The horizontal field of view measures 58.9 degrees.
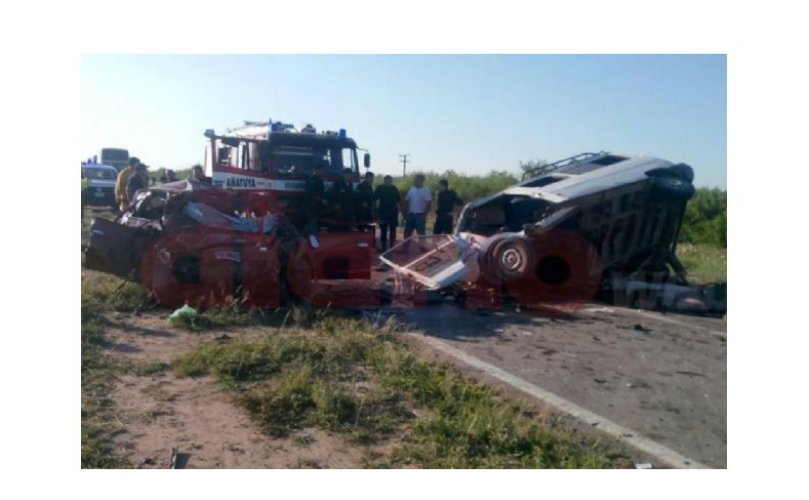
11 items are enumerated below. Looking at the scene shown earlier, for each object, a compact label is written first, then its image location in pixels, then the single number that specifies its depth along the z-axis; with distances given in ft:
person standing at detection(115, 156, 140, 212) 40.01
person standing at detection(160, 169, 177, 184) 43.75
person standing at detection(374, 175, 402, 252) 39.91
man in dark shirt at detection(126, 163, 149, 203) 39.29
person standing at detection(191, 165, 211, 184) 37.22
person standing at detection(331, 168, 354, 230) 35.42
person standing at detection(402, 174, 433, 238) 40.60
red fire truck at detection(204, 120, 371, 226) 35.83
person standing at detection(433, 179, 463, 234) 40.16
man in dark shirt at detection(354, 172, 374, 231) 36.35
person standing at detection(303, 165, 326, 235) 35.09
